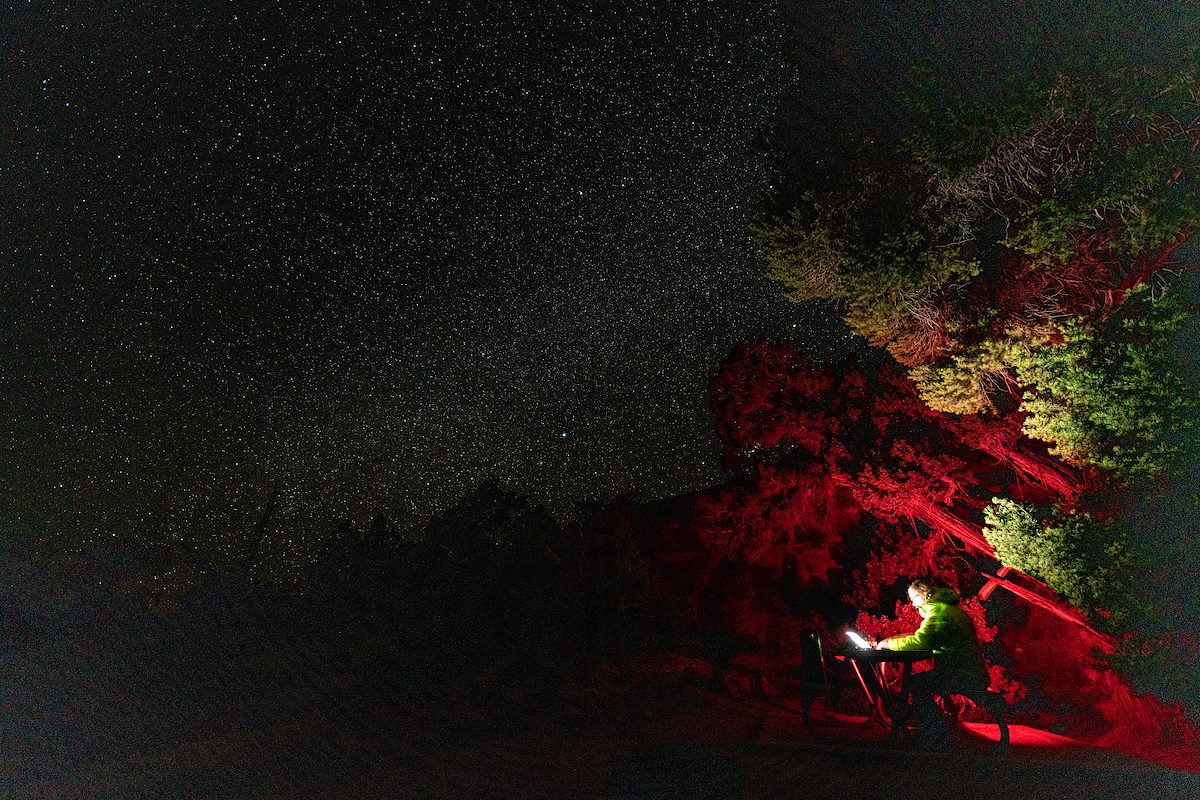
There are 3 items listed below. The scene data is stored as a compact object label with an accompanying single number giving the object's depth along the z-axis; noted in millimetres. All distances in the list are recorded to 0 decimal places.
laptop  4637
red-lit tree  5359
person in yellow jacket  4508
